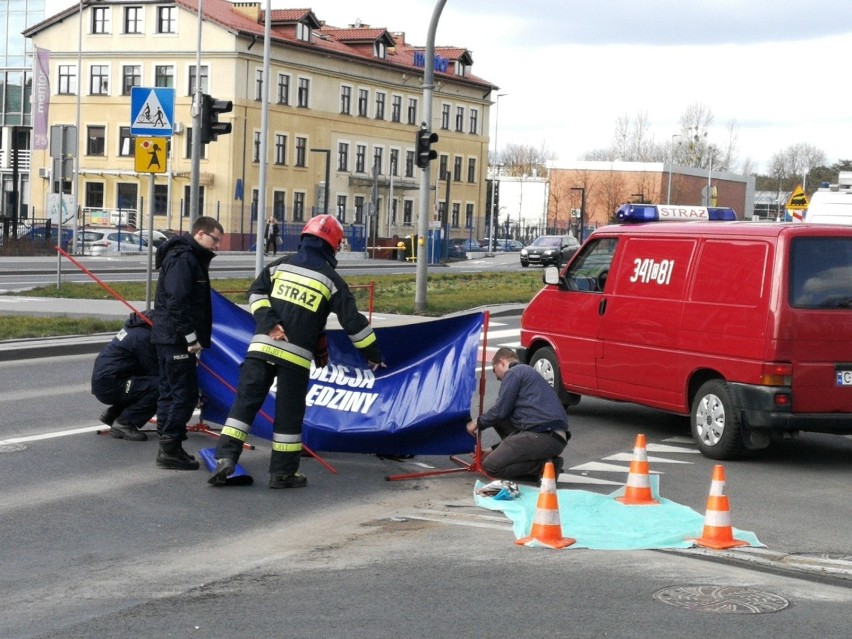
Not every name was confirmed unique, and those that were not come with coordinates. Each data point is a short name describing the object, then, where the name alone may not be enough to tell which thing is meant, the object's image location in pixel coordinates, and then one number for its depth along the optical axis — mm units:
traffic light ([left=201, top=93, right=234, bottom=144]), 22109
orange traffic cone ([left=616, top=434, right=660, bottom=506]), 9062
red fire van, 10812
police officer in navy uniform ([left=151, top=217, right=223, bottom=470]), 9875
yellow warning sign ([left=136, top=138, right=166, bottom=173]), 17969
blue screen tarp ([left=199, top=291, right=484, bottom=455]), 10312
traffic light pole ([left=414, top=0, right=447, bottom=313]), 24406
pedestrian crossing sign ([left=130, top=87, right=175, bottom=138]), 18000
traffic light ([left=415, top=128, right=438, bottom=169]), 24531
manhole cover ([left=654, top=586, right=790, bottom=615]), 6404
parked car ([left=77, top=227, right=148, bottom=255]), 55056
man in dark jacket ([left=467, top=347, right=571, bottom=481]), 9703
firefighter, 9289
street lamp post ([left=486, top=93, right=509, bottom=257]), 78675
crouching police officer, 10992
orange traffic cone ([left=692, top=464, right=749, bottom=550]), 7805
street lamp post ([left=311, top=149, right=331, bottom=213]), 66050
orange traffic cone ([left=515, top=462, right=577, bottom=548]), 7723
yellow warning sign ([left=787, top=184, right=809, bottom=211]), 37156
